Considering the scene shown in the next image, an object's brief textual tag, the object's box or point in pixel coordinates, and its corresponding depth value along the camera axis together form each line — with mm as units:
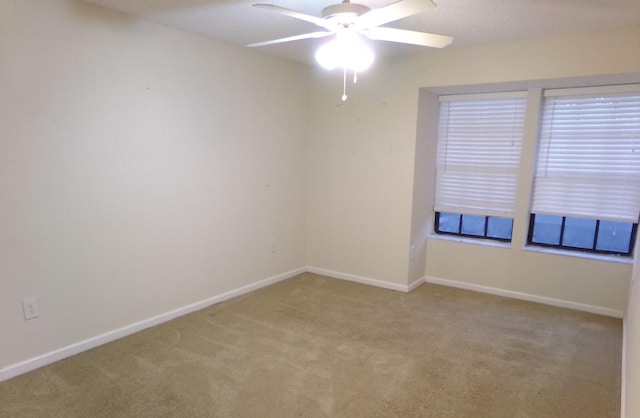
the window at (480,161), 3805
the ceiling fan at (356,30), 1783
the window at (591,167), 3363
